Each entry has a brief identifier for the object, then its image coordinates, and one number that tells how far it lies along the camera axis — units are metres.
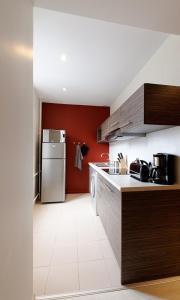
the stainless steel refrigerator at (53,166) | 3.83
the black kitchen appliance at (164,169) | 1.70
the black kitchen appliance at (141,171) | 1.84
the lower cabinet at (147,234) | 1.49
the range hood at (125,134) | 2.45
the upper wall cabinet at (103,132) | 3.43
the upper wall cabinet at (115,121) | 2.49
